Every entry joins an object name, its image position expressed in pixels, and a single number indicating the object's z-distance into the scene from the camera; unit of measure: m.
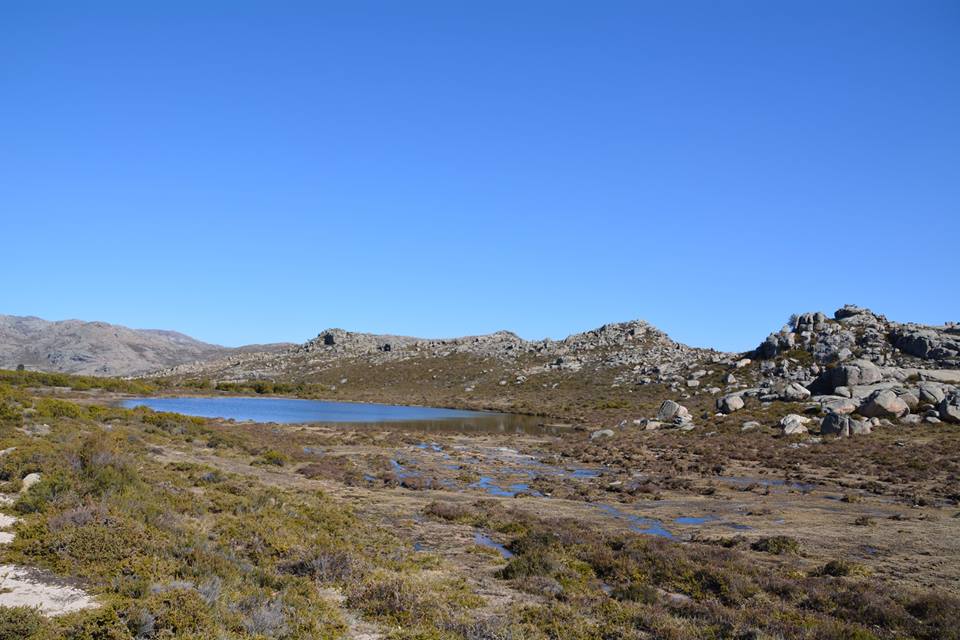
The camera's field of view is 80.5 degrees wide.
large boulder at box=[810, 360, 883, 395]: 61.34
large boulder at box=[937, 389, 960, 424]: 47.09
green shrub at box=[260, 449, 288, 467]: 34.88
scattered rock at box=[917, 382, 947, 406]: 51.19
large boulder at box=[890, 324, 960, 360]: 68.69
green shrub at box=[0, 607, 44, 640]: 8.89
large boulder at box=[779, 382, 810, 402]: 63.56
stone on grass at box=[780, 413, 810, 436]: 50.13
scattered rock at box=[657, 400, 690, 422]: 63.16
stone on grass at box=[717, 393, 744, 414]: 64.44
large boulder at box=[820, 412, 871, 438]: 47.66
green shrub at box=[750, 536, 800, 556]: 19.41
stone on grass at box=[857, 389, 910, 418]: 50.09
